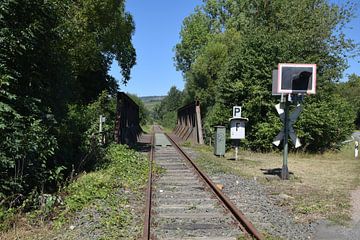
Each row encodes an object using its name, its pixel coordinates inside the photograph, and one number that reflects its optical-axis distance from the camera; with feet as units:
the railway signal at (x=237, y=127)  55.72
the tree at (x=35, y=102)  24.80
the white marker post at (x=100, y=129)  53.91
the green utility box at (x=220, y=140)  58.39
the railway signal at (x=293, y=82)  37.83
